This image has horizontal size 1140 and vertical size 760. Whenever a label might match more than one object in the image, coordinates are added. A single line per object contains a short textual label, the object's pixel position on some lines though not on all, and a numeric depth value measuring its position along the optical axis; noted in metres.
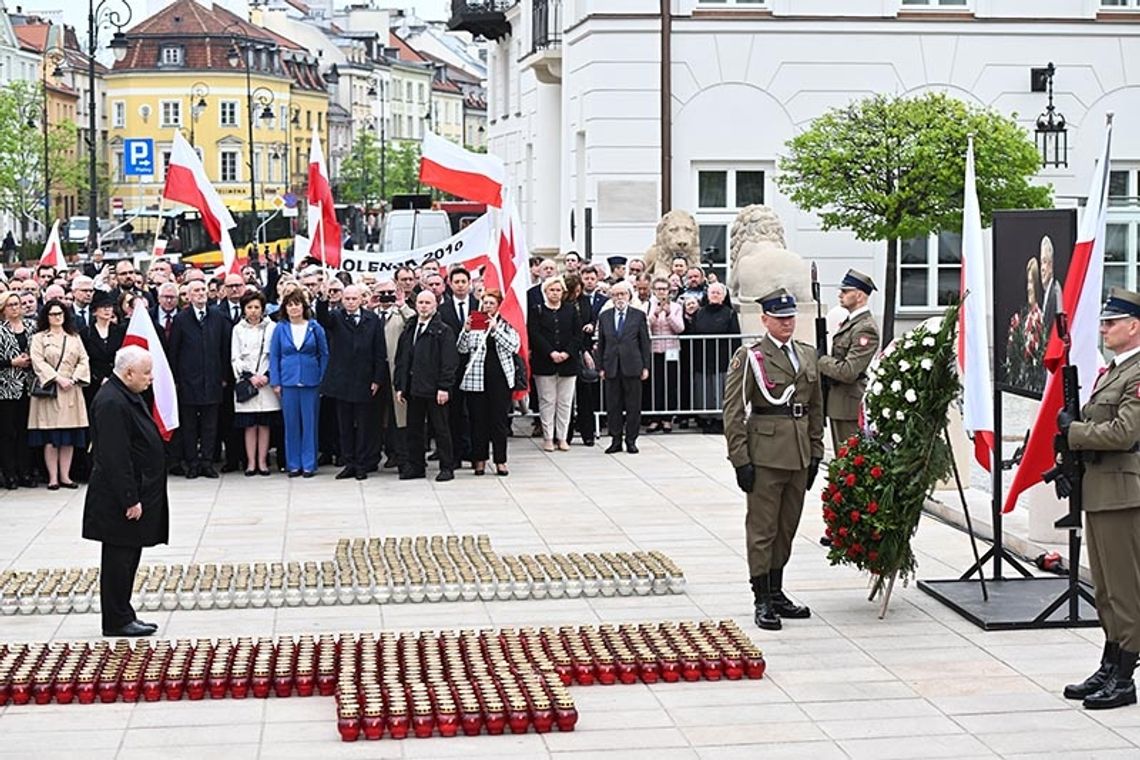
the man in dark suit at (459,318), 19.73
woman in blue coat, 19.38
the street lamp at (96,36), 40.03
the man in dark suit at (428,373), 19.06
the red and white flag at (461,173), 21.05
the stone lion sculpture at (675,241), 27.77
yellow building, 119.81
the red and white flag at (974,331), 12.48
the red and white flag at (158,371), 14.45
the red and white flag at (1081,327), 11.21
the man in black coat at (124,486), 11.72
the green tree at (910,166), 29.64
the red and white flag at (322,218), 22.09
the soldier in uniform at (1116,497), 10.15
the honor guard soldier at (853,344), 14.62
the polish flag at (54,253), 28.25
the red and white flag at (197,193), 21.77
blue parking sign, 41.66
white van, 47.00
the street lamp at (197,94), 107.33
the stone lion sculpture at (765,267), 25.38
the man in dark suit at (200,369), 19.41
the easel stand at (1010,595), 12.11
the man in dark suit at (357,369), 19.44
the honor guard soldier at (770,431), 12.23
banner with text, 22.39
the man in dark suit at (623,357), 21.28
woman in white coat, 19.48
